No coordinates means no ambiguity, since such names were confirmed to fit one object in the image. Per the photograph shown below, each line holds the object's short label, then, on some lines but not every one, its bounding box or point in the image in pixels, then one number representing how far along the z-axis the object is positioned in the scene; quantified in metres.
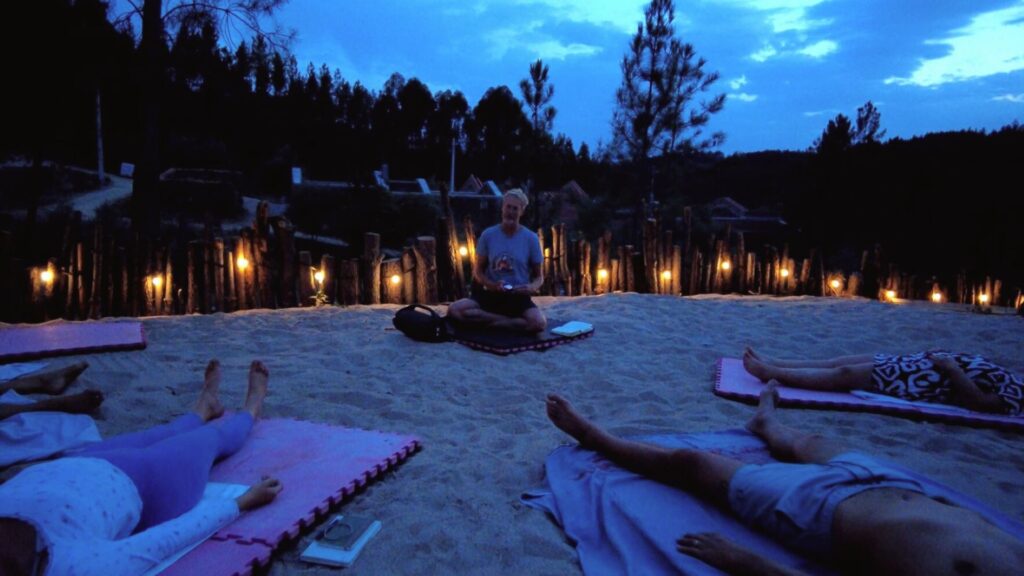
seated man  5.12
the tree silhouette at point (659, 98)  13.23
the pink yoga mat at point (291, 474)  1.86
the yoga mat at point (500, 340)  4.66
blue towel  1.90
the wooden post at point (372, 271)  6.38
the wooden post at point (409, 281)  6.57
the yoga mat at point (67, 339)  4.08
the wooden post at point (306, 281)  6.16
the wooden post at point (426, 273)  6.50
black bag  4.81
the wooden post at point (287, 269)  5.96
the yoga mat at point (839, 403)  3.25
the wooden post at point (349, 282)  6.29
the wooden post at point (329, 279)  6.22
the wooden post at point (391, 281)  6.54
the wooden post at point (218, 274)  5.72
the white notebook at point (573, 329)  5.08
